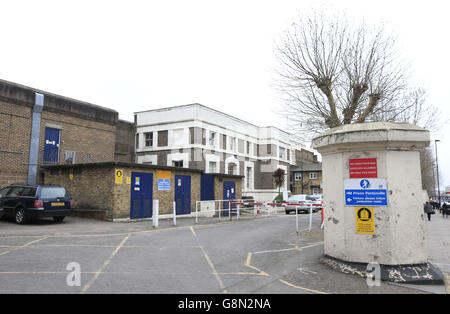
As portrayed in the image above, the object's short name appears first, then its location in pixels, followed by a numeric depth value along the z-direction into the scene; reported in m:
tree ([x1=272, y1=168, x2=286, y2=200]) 36.30
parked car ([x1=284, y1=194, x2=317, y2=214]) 25.72
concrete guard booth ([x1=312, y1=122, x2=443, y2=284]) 5.59
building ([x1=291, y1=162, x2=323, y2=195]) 52.38
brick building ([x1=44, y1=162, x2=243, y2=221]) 15.38
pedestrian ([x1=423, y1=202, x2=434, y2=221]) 20.58
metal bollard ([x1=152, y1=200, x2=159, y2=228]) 13.09
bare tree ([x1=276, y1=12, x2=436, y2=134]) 11.57
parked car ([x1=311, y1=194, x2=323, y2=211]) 28.88
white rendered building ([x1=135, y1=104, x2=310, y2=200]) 28.53
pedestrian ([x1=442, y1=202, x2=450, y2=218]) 24.55
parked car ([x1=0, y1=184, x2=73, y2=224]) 12.93
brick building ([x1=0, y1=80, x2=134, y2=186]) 17.66
